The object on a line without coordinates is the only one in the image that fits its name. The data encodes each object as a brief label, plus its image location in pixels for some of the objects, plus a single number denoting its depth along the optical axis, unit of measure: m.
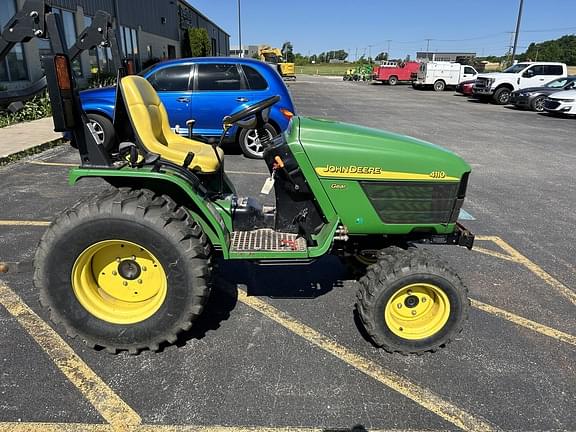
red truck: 35.16
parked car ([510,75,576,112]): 17.02
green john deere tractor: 2.43
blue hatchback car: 7.25
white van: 29.34
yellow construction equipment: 38.34
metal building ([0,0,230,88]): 11.54
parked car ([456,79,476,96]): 25.14
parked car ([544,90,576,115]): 15.09
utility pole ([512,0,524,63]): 29.28
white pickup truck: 19.66
